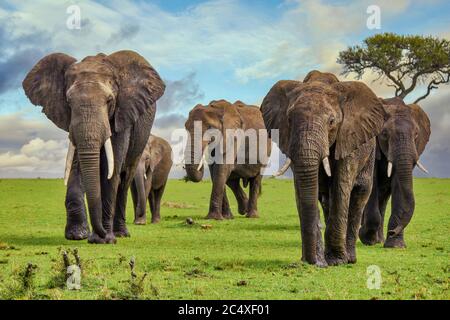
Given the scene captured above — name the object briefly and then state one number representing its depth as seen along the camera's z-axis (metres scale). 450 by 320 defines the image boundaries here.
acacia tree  36.53
